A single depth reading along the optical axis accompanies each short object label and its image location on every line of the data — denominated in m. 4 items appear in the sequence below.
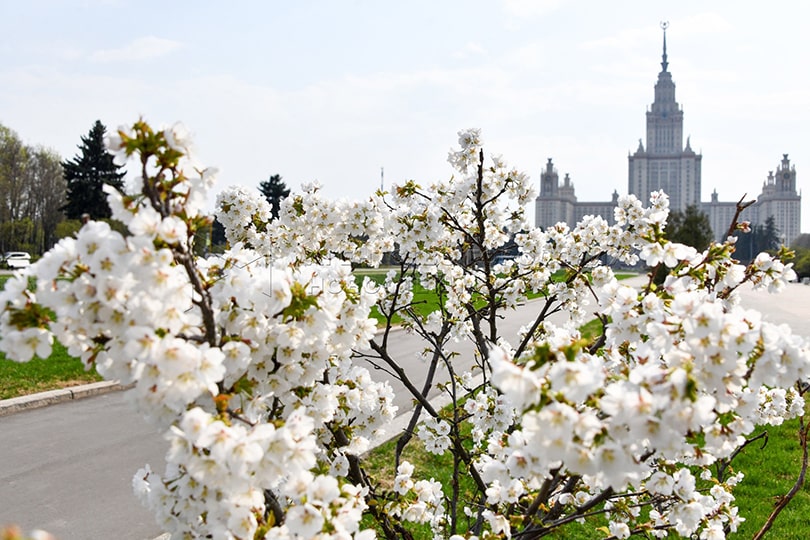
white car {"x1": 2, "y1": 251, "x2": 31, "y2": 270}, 37.05
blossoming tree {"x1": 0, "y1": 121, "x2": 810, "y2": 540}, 1.27
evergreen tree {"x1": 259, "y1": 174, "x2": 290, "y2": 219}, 41.47
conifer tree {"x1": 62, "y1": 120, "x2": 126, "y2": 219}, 38.59
